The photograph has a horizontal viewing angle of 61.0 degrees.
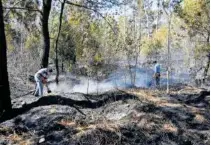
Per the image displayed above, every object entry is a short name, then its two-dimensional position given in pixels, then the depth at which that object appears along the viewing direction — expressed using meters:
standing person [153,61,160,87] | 9.58
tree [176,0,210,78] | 12.08
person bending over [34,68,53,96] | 6.88
